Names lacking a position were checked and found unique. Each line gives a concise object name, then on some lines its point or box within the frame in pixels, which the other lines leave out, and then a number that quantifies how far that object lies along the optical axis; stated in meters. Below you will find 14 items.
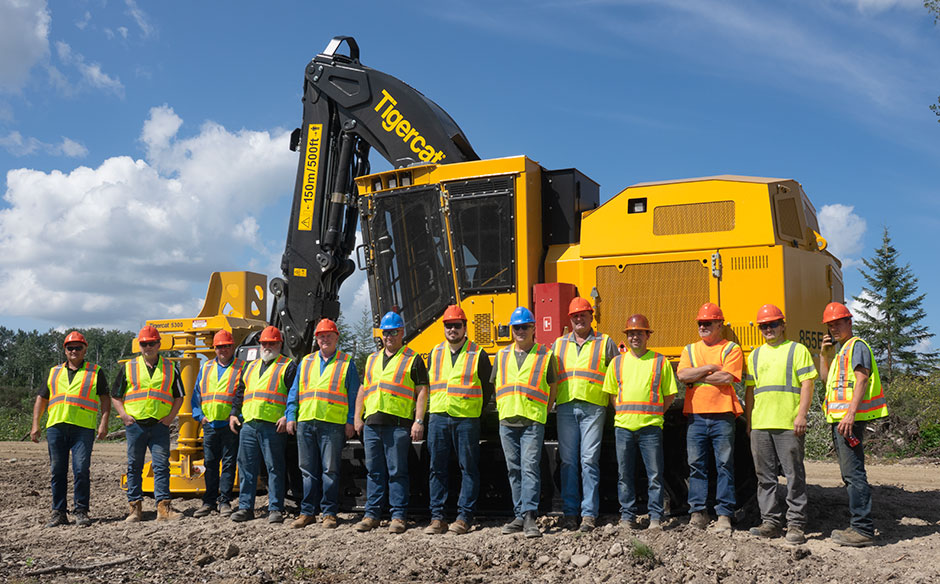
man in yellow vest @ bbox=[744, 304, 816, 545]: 6.58
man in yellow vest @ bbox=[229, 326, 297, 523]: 8.29
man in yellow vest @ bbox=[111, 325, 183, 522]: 8.73
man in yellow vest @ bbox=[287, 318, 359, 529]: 7.88
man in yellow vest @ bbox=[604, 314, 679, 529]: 6.90
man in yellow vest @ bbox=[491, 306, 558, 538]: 7.12
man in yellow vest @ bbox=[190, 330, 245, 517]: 8.75
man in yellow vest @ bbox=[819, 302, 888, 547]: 6.54
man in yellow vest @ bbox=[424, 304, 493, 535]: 7.36
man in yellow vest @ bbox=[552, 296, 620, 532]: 7.06
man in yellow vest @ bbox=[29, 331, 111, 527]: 8.75
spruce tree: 36.66
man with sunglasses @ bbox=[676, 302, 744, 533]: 6.82
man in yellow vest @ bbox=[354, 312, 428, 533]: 7.63
